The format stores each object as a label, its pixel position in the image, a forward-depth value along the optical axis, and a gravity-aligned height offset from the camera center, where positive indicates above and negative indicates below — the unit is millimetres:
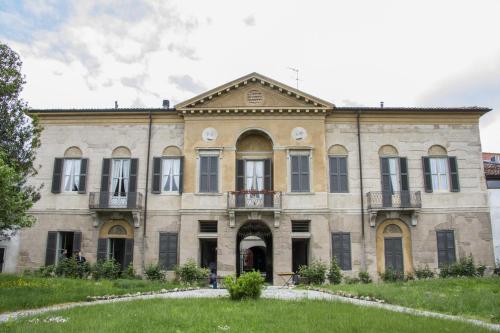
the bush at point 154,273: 23812 -1299
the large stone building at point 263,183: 25484 +3612
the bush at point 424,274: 24438 -1280
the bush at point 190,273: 23281 -1273
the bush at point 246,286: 14258 -1150
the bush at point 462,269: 23656 -1006
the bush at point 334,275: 23547 -1316
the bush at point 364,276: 24062 -1416
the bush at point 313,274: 22938 -1251
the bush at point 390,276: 24078 -1376
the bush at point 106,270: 24000 -1196
